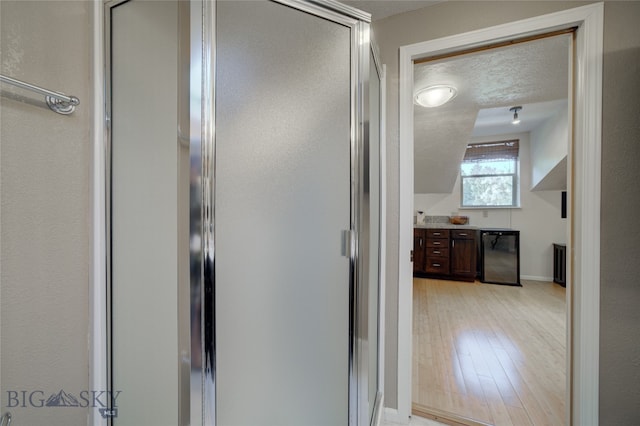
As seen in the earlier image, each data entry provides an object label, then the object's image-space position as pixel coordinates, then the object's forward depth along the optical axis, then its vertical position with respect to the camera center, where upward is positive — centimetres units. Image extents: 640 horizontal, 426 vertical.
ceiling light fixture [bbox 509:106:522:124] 339 +134
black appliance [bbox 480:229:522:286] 416 -77
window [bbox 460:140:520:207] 464 +66
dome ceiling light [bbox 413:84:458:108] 220 +101
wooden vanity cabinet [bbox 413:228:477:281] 436 -76
